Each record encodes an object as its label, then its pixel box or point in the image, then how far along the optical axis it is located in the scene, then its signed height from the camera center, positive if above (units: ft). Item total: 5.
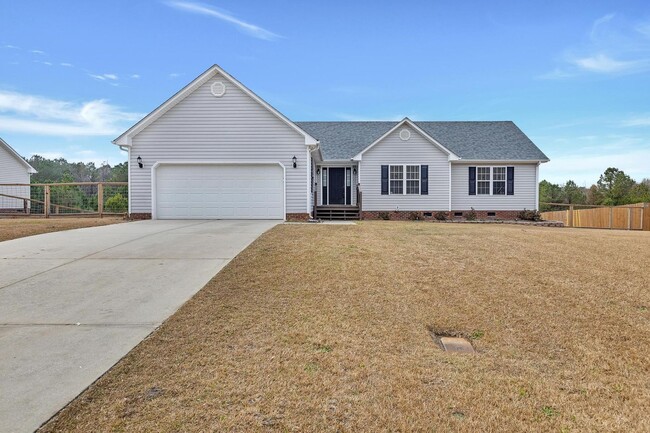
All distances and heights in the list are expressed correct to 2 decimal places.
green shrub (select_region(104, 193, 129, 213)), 57.57 +0.54
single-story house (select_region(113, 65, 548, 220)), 51.21 +6.71
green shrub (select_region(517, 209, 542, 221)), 66.90 -1.71
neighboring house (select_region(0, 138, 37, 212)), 79.81 +8.09
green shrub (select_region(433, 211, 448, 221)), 65.98 -1.77
